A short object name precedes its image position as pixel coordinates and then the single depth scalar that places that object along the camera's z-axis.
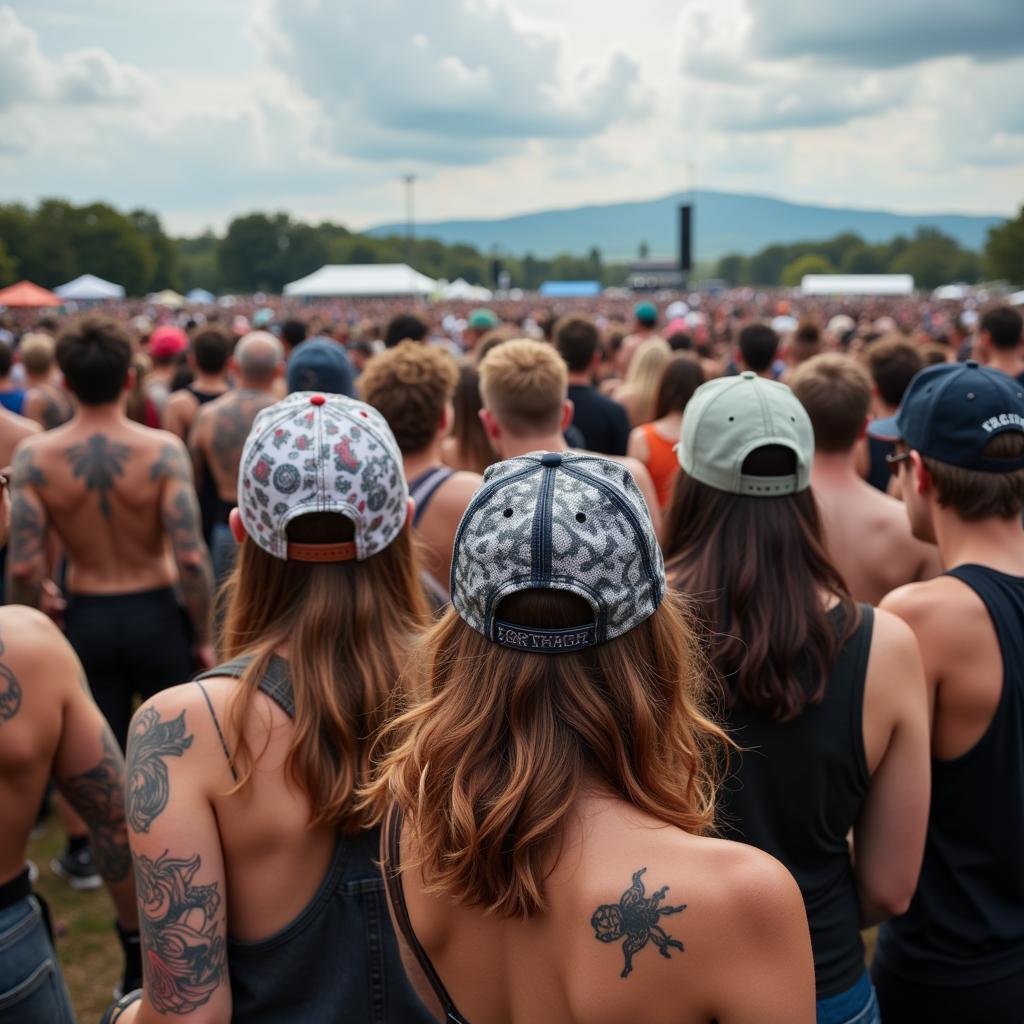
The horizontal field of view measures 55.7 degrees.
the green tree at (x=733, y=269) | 171.00
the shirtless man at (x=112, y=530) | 4.37
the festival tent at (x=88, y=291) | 49.69
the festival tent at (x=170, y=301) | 48.66
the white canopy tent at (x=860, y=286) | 75.57
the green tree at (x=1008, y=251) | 80.25
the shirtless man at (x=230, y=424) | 5.54
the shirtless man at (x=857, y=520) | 3.48
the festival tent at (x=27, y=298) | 34.34
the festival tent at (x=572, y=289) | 87.12
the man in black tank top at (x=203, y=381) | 6.70
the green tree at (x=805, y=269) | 141.62
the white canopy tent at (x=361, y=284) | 62.38
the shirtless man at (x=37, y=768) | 2.11
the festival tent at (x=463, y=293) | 63.97
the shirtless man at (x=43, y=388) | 7.33
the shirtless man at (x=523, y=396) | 3.88
